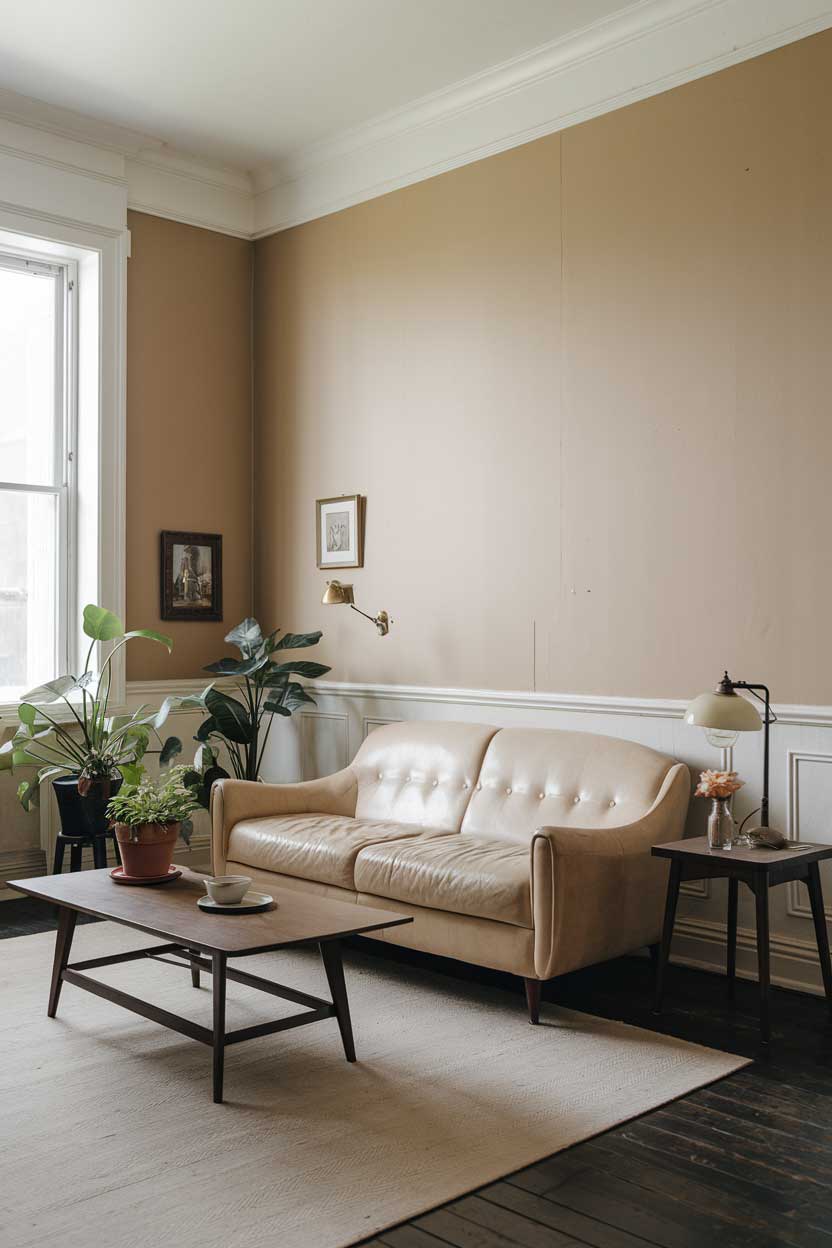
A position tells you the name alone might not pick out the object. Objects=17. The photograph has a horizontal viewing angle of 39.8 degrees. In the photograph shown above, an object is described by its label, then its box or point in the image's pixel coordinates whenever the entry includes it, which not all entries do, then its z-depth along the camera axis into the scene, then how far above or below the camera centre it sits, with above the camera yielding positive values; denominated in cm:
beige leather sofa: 364 -88
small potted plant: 368 -72
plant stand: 504 -110
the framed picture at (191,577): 604 +14
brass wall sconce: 544 +2
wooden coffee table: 300 -91
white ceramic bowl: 337 -84
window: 564 +67
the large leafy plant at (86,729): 508 -59
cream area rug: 241 -129
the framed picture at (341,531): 578 +37
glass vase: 375 -73
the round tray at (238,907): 334 -89
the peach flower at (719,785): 375 -59
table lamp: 367 -35
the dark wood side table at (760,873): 347 -85
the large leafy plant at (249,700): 557 -47
